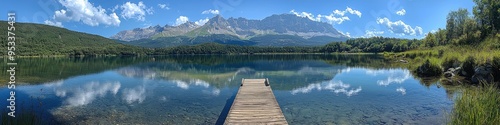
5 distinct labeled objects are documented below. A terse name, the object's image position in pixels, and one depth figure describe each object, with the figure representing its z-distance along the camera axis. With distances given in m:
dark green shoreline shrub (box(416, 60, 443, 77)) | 33.59
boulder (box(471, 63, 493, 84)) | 23.05
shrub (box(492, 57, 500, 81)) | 22.69
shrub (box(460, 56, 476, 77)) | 27.07
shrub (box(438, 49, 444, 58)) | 41.88
